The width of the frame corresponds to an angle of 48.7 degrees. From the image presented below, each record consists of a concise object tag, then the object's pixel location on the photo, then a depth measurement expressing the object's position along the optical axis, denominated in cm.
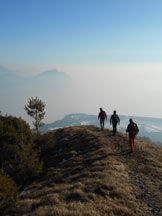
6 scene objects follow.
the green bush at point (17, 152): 1686
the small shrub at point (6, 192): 1049
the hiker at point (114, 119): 2339
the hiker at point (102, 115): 2628
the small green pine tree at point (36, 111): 3600
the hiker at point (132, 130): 1814
